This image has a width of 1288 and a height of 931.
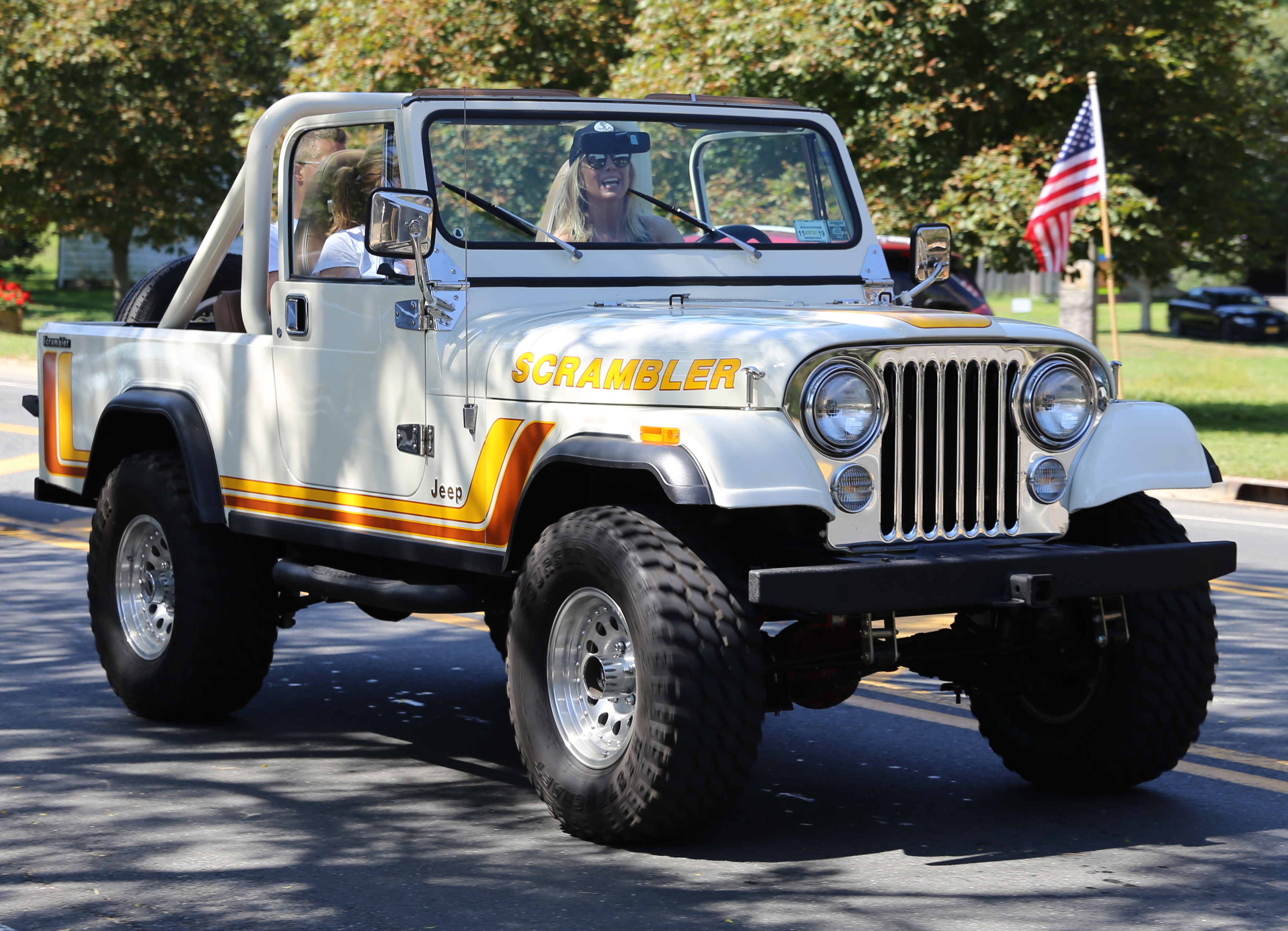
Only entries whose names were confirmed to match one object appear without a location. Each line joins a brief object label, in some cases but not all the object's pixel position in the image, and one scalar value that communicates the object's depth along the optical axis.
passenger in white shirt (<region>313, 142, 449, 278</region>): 6.41
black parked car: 42.41
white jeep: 5.05
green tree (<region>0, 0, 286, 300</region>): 31.19
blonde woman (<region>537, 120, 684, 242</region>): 6.43
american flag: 18.02
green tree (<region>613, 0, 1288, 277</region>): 19.84
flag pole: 18.02
